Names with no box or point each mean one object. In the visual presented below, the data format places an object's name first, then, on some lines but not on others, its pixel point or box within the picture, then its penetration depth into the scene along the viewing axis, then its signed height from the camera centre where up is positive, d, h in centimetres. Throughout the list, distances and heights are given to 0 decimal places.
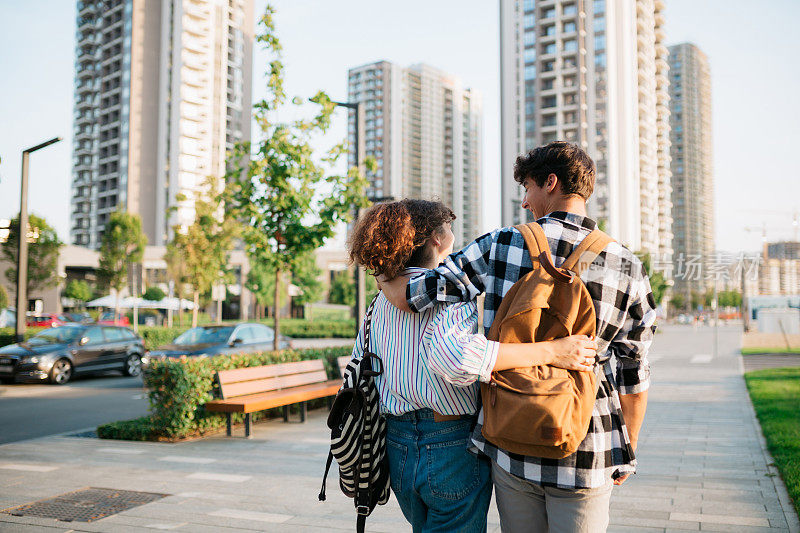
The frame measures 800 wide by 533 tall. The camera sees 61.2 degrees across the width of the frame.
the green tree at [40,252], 3344 +267
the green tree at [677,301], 11450 +119
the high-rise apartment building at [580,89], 8175 +2704
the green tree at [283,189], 1107 +196
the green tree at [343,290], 6178 +159
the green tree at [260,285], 5559 +175
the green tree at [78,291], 5175 +111
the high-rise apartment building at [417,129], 14088 +3863
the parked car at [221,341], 1354 -74
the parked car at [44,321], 3482 -84
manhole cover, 503 -156
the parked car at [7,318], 3350 -65
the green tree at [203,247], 3053 +271
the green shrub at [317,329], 4085 -139
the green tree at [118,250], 4438 +367
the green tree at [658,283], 4764 +179
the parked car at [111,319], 4244 -91
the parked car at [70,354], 1520 -116
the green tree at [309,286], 5475 +169
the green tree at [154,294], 4828 +84
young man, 206 -4
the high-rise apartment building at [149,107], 8225 +2514
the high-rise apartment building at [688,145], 15050 +3668
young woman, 222 -29
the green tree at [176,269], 3721 +210
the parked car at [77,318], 4044 -75
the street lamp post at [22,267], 1573 +91
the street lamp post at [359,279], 1419 +60
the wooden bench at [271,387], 816 -111
